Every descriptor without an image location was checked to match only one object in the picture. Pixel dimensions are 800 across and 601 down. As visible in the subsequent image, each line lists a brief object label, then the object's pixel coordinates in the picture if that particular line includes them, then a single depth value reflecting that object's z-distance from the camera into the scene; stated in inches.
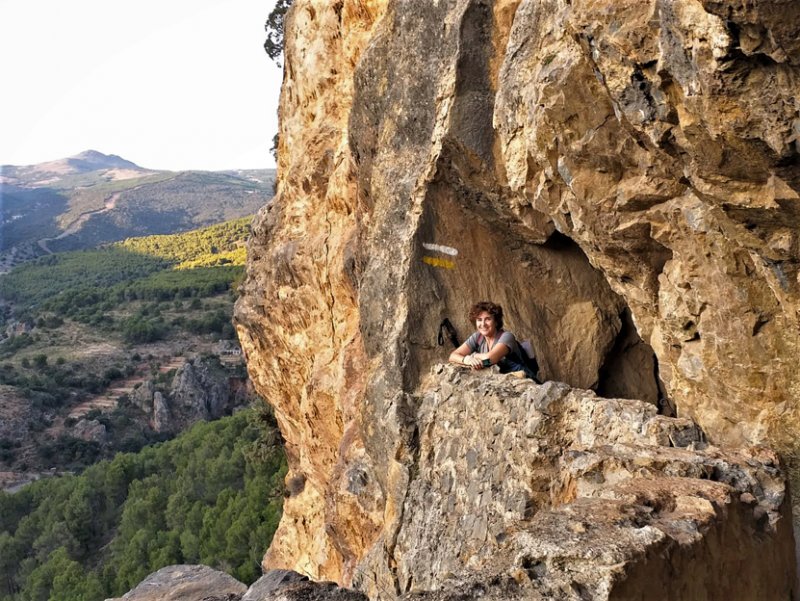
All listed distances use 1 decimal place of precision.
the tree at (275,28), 1005.8
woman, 306.5
